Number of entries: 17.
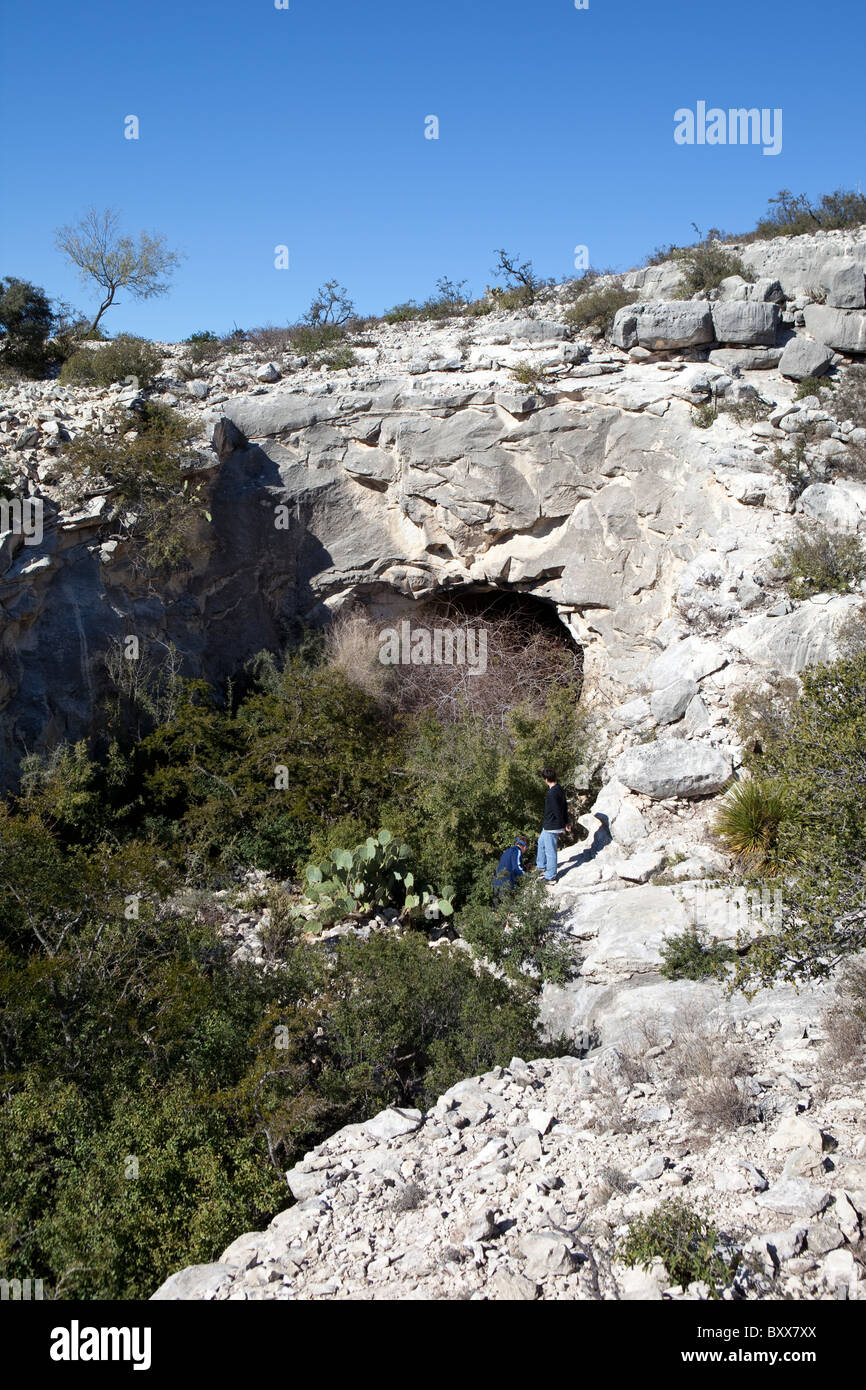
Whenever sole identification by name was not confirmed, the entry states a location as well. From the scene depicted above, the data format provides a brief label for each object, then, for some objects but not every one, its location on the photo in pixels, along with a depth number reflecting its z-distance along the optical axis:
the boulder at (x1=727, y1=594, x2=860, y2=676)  10.46
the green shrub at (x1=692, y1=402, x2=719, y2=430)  13.47
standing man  10.51
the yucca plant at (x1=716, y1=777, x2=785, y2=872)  8.83
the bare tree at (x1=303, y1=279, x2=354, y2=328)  19.55
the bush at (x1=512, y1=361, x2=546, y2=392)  14.55
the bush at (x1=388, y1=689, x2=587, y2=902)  11.33
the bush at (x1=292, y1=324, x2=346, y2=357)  17.39
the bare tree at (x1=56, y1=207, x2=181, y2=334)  18.78
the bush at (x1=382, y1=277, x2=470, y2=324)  18.92
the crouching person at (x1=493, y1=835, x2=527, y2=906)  10.32
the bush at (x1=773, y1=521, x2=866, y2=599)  10.99
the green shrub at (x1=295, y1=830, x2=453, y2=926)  10.91
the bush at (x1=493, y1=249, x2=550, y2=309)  17.83
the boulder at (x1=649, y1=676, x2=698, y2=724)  11.08
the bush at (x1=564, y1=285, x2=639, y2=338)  15.30
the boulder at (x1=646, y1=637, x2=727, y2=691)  11.23
